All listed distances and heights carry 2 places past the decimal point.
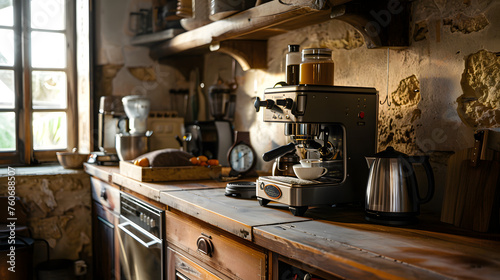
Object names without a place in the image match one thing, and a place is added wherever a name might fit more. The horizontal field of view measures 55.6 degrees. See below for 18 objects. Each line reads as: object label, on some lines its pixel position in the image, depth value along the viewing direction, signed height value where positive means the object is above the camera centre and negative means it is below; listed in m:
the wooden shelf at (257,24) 1.93 +0.43
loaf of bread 2.54 -0.26
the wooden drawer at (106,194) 2.81 -0.54
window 3.56 +0.22
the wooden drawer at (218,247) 1.48 -0.48
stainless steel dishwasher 2.18 -0.65
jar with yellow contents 1.71 +0.16
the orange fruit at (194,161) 2.61 -0.28
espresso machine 1.59 -0.09
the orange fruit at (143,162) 2.51 -0.28
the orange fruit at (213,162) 2.64 -0.29
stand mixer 3.05 -0.15
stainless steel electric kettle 1.45 -0.24
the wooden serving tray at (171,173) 2.45 -0.33
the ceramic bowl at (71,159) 3.36 -0.36
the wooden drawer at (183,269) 1.79 -0.64
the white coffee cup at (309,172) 1.64 -0.21
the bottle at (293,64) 1.83 +0.18
